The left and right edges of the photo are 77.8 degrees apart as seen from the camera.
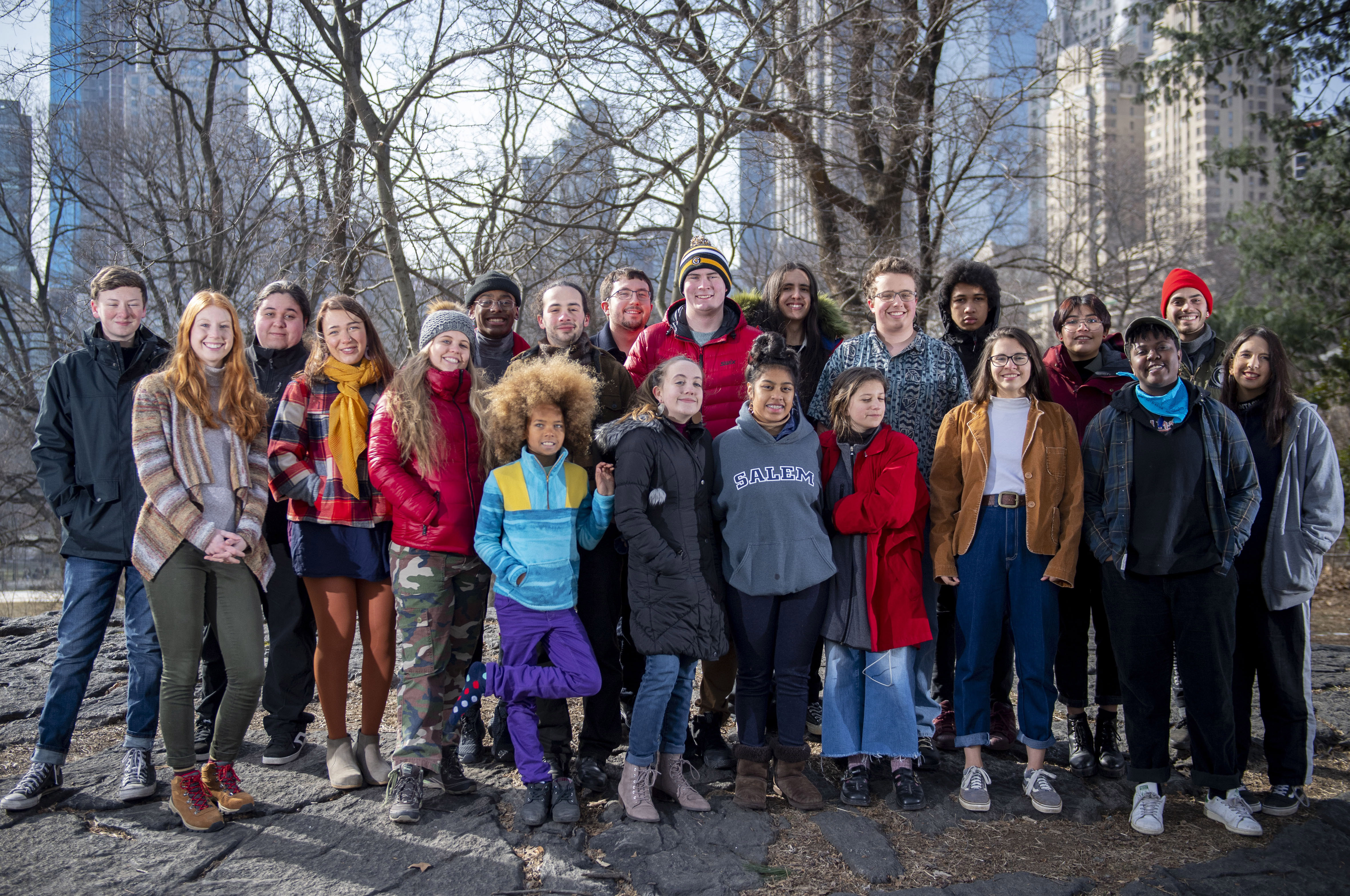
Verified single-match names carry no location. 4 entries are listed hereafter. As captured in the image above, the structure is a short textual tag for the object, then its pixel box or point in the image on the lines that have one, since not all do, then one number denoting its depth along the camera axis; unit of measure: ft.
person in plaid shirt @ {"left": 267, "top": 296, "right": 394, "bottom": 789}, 11.94
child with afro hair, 11.15
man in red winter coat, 13.43
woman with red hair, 10.97
